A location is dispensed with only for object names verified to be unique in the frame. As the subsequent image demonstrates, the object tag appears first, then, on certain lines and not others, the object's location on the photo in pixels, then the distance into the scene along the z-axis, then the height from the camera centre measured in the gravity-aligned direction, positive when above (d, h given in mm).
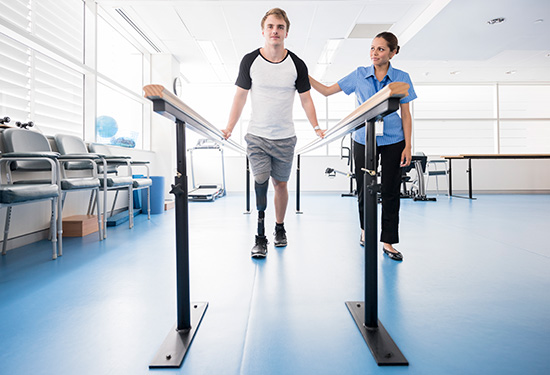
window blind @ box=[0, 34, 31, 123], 2469 +927
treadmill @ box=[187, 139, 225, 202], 5434 -40
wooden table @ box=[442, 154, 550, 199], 5293 +558
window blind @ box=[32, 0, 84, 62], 2887 +1710
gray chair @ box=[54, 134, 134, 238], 2498 +243
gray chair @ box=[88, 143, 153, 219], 3099 +283
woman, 1672 +310
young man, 1641 +522
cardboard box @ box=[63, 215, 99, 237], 2555 -331
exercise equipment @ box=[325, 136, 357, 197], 4980 +339
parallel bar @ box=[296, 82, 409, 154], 736 +237
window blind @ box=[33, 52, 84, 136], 2873 +940
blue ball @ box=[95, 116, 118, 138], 3832 +811
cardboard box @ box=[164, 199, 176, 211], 4383 -264
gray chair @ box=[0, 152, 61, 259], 1587 -17
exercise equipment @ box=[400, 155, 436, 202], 5453 +246
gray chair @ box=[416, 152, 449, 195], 6562 +450
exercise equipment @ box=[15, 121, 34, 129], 2320 +493
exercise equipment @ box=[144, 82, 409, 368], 878 -201
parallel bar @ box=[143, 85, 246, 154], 767 +233
